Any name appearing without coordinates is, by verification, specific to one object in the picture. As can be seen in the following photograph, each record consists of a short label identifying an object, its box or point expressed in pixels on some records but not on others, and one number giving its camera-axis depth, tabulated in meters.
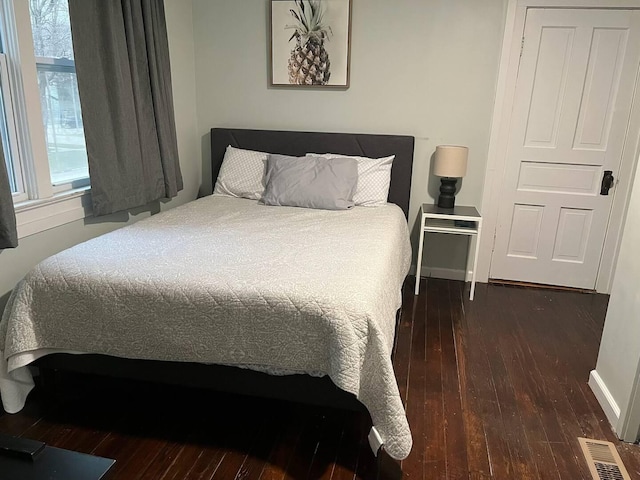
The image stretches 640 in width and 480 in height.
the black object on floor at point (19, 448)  1.29
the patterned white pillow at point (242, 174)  3.45
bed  1.69
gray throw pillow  3.15
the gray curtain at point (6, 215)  1.99
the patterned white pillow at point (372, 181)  3.30
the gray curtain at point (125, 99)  2.53
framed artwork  3.43
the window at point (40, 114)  2.21
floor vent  1.78
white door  3.18
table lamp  3.28
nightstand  3.30
